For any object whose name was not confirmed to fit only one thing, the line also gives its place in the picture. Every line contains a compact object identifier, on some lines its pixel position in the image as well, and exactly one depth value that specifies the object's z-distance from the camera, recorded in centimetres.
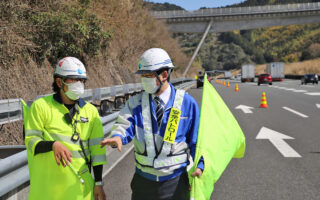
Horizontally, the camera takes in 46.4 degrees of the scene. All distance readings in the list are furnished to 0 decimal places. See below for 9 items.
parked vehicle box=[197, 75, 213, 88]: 3981
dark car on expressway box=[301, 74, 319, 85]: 4422
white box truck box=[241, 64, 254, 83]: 6507
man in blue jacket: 289
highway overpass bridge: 6794
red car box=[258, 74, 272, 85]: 4609
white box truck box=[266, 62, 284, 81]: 6304
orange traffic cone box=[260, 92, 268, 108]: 1800
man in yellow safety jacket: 294
